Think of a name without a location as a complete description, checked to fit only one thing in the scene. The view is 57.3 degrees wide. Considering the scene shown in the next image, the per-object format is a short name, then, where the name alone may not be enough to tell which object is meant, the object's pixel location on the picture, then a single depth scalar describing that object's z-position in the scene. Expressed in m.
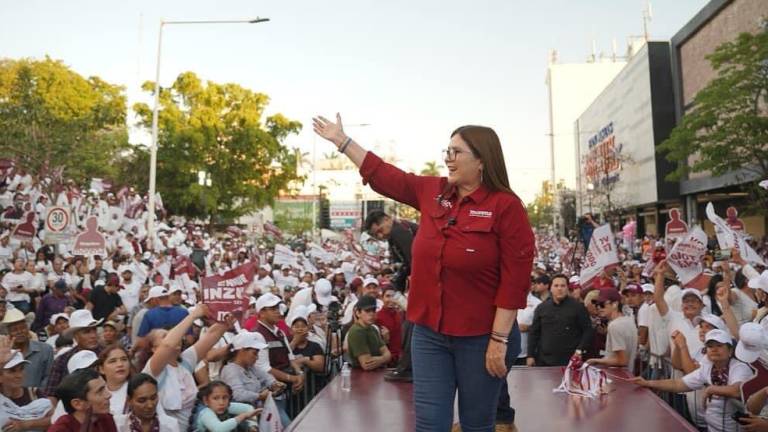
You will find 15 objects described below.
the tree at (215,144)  43.31
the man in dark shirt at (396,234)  5.12
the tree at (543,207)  85.38
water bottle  6.22
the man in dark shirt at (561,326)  7.71
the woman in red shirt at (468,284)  2.87
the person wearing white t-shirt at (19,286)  11.80
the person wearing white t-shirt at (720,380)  5.26
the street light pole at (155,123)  20.77
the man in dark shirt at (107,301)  11.23
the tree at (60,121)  23.83
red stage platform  4.81
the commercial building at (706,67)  28.55
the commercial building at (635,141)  39.59
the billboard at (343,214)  66.62
